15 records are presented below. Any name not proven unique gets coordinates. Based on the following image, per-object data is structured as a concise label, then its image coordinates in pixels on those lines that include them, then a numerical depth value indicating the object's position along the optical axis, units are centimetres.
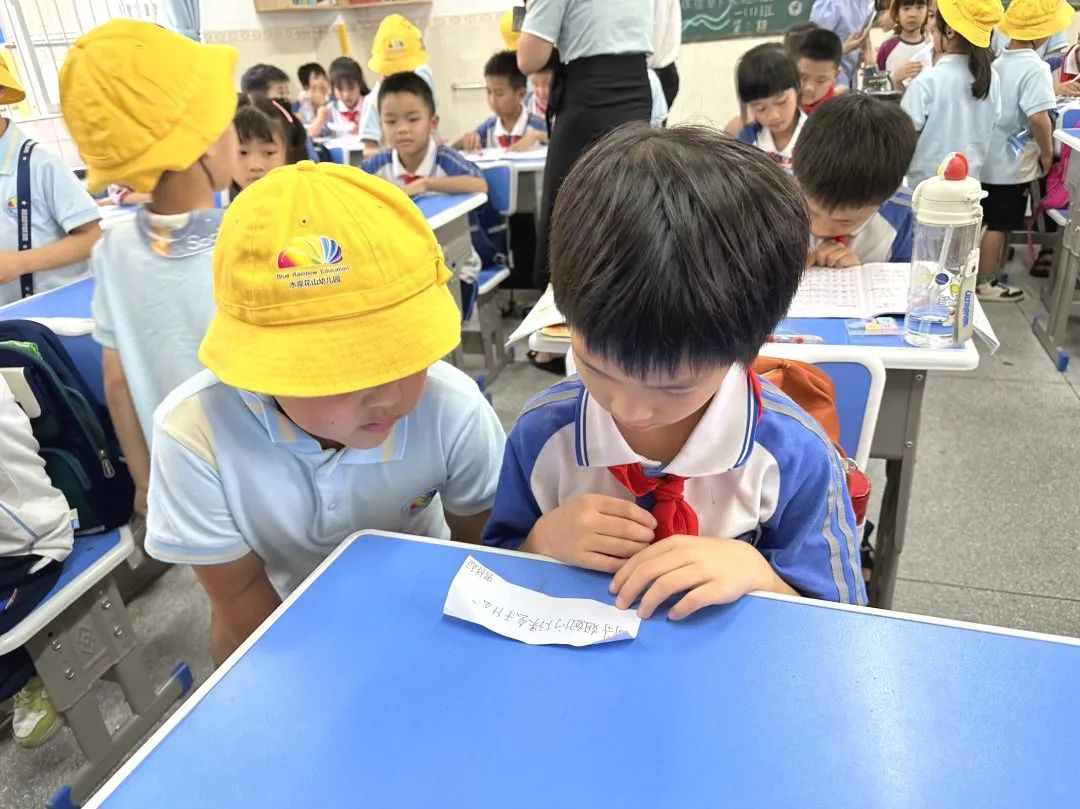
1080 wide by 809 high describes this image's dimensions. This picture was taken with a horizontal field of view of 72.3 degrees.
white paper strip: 62
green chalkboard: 520
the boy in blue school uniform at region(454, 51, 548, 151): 405
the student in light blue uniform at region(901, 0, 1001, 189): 276
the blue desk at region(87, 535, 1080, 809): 50
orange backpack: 101
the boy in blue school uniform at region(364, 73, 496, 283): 293
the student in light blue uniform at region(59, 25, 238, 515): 115
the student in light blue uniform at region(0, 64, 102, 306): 183
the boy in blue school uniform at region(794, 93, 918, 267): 150
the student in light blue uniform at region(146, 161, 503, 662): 69
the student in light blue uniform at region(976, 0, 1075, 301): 309
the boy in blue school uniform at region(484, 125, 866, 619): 58
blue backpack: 125
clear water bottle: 122
